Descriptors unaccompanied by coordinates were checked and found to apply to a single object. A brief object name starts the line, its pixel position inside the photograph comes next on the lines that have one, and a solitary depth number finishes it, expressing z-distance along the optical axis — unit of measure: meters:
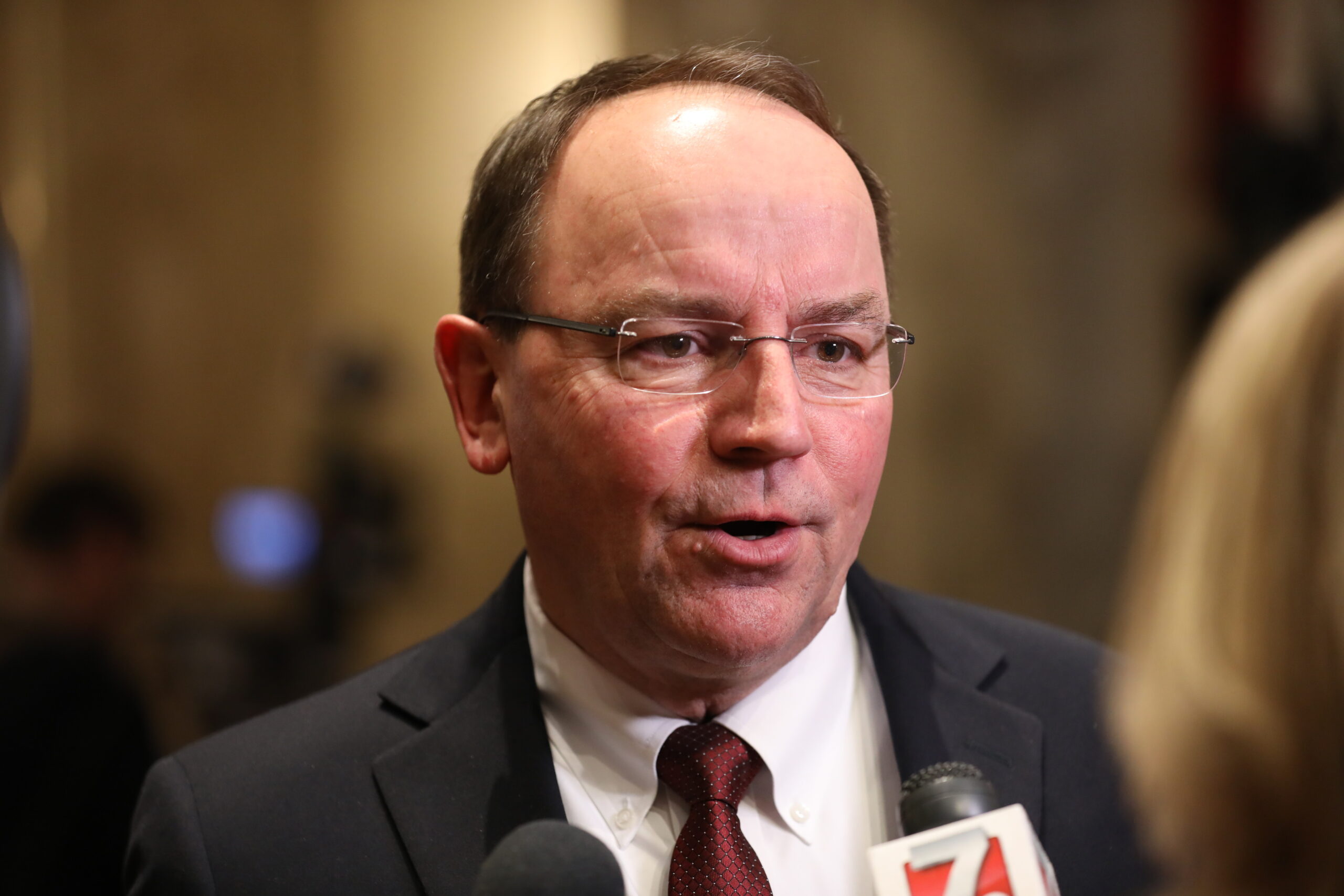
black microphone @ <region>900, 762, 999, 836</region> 2.08
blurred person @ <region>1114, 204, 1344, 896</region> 1.98
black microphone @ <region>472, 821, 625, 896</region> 2.07
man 2.19
